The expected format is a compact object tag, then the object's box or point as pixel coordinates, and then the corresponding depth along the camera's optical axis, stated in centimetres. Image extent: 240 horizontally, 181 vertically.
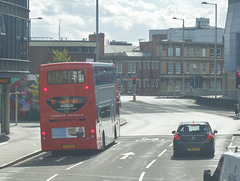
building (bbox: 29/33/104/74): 9356
